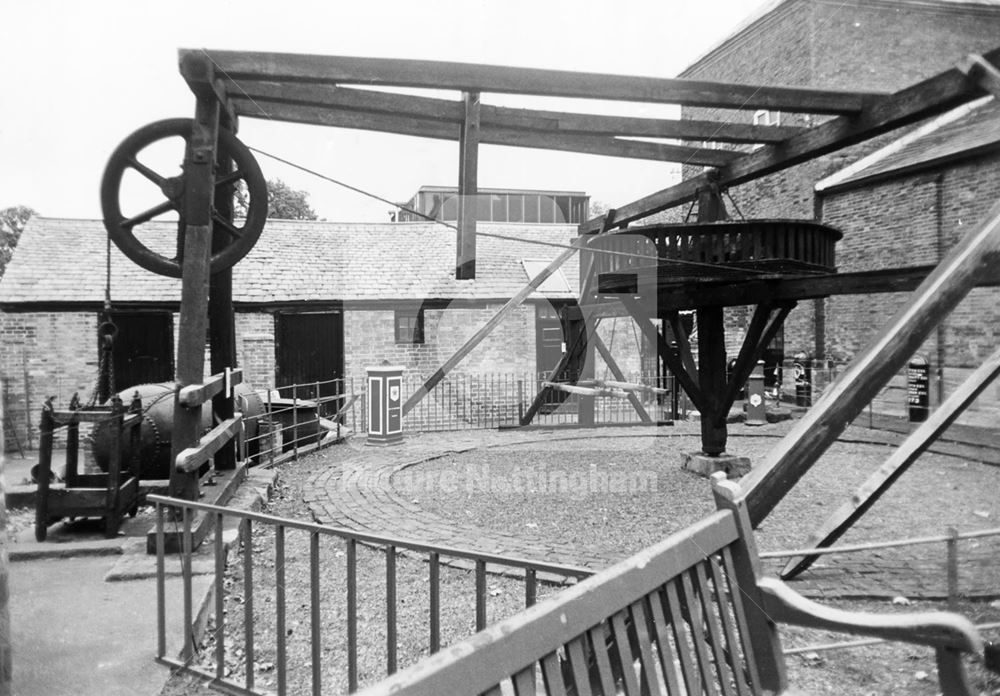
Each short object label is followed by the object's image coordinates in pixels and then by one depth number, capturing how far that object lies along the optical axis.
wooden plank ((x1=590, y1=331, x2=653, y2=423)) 8.91
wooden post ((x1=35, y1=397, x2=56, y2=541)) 3.66
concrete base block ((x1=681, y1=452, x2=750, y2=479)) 5.16
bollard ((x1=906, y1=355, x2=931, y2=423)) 8.41
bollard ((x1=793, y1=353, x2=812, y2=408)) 8.18
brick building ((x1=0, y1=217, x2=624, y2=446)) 7.32
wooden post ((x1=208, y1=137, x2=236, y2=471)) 4.88
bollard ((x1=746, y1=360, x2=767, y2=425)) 9.35
